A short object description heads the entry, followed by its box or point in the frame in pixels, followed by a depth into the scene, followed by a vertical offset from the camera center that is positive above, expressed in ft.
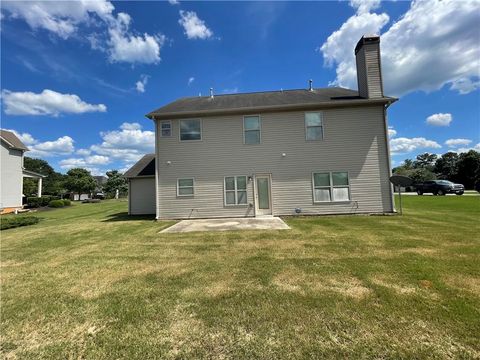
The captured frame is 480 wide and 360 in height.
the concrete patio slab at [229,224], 30.78 -4.00
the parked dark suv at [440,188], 84.64 -0.18
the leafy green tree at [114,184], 163.32 +9.26
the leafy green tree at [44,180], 116.57 +15.25
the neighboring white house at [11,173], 67.92 +8.23
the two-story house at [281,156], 40.04 +6.00
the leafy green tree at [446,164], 188.91 +17.96
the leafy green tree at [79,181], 150.92 +10.99
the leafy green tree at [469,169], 129.08 +9.08
